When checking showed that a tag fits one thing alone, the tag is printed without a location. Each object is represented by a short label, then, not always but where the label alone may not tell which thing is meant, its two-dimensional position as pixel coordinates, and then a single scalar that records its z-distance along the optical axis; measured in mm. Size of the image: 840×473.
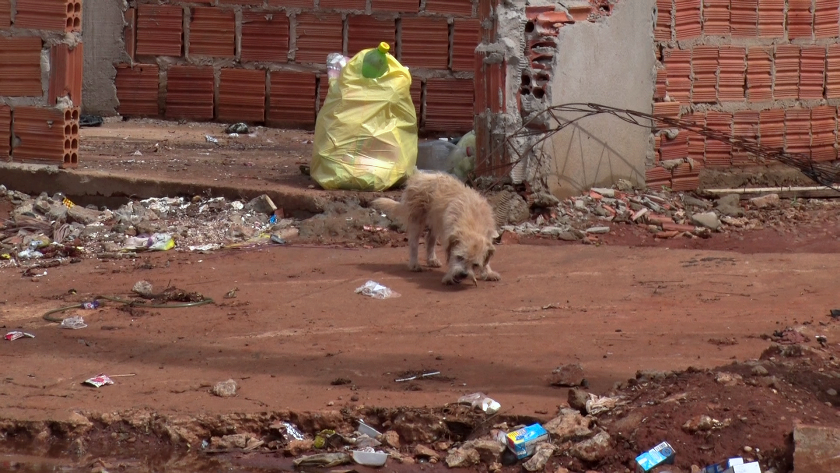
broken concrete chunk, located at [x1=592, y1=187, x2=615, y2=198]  19453
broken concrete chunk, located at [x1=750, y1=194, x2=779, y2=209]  19797
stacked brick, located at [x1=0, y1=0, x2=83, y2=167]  20266
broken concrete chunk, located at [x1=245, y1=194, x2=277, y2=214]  19359
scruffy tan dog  14648
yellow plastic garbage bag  20078
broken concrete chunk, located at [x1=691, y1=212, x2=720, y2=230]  18505
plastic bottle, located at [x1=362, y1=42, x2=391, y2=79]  20328
